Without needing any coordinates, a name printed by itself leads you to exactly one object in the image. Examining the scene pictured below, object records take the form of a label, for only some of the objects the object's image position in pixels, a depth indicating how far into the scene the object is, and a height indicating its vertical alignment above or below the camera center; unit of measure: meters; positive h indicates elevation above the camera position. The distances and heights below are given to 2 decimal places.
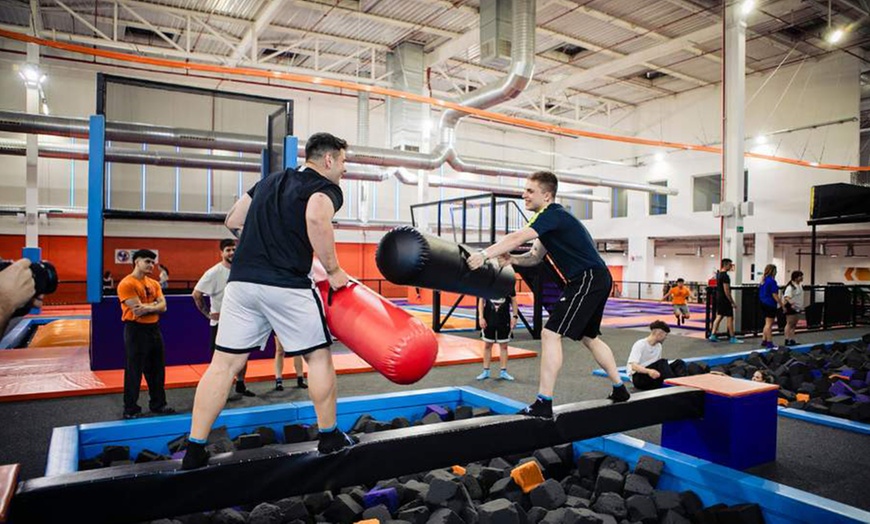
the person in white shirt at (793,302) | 9.05 -0.59
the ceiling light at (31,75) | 9.91 +3.28
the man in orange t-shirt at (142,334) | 4.50 -0.65
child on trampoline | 6.29 -0.75
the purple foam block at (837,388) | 5.32 -1.18
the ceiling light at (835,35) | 9.29 +3.94
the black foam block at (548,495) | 3.18 -1.36
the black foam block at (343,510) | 3.05 -1.40
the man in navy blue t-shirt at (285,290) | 2.42 -0.14
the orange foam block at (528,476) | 3.37 -1.32
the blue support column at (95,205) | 6.04 +0.57
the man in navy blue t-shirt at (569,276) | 3.28 -0.08
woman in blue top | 8.56 -0.51
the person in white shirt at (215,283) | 5.15 -0.23
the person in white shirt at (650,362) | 5.18 -0.96
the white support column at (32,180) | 10.25 +1.41
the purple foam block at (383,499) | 3.24 -1.41
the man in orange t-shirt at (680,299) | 11.78 -0.73
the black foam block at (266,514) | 2.99 -1.40
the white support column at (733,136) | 10.38 +2.51
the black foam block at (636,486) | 3.17 -1.29
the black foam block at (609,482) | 3.25 -1.30
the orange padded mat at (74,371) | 5.32 -1.28
